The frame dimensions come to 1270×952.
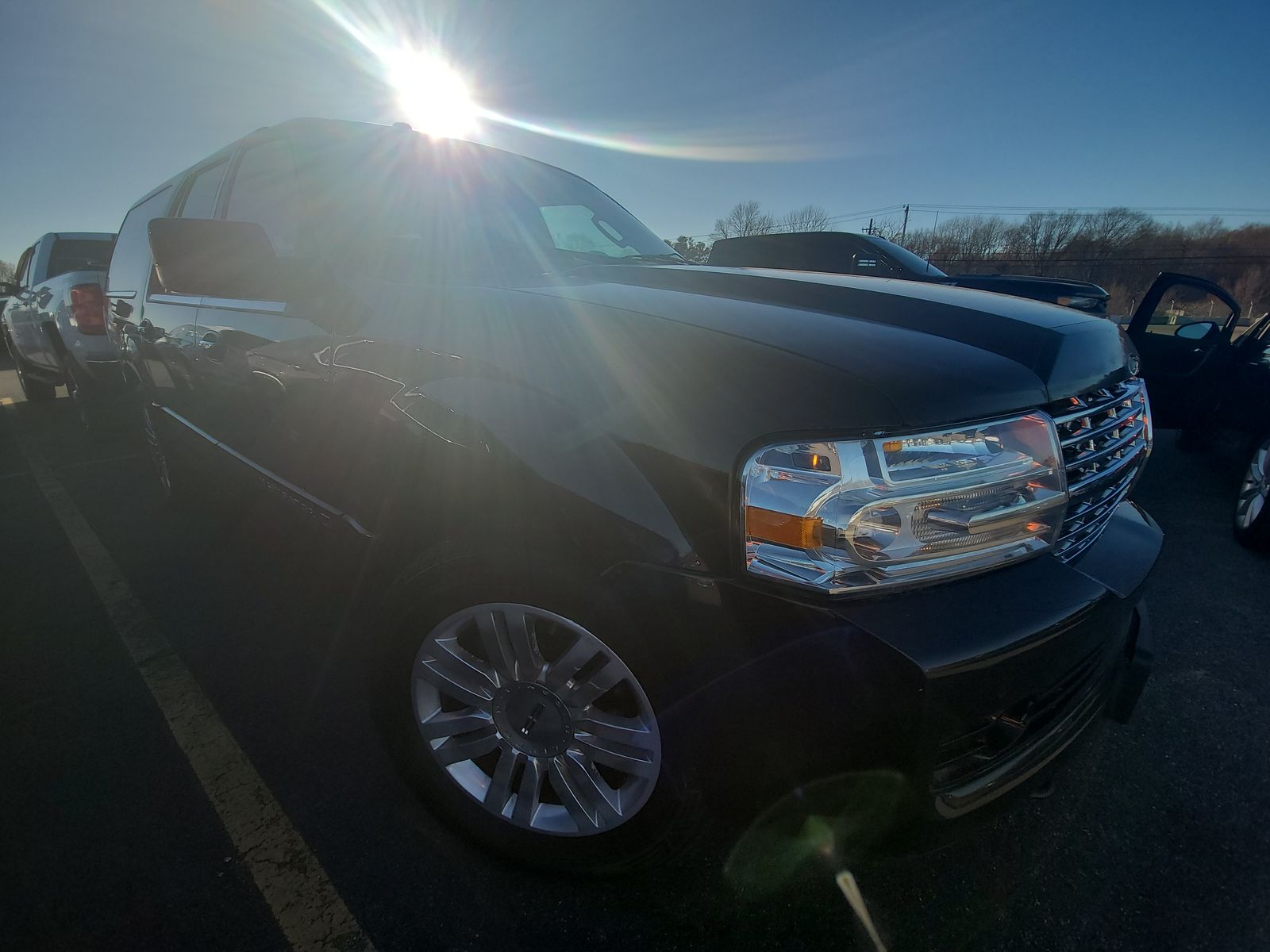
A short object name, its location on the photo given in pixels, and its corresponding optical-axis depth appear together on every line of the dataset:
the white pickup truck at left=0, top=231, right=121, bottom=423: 5.52
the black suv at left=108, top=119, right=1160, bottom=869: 1.14
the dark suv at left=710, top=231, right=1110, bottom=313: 5.89
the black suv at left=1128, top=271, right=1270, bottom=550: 3.77
